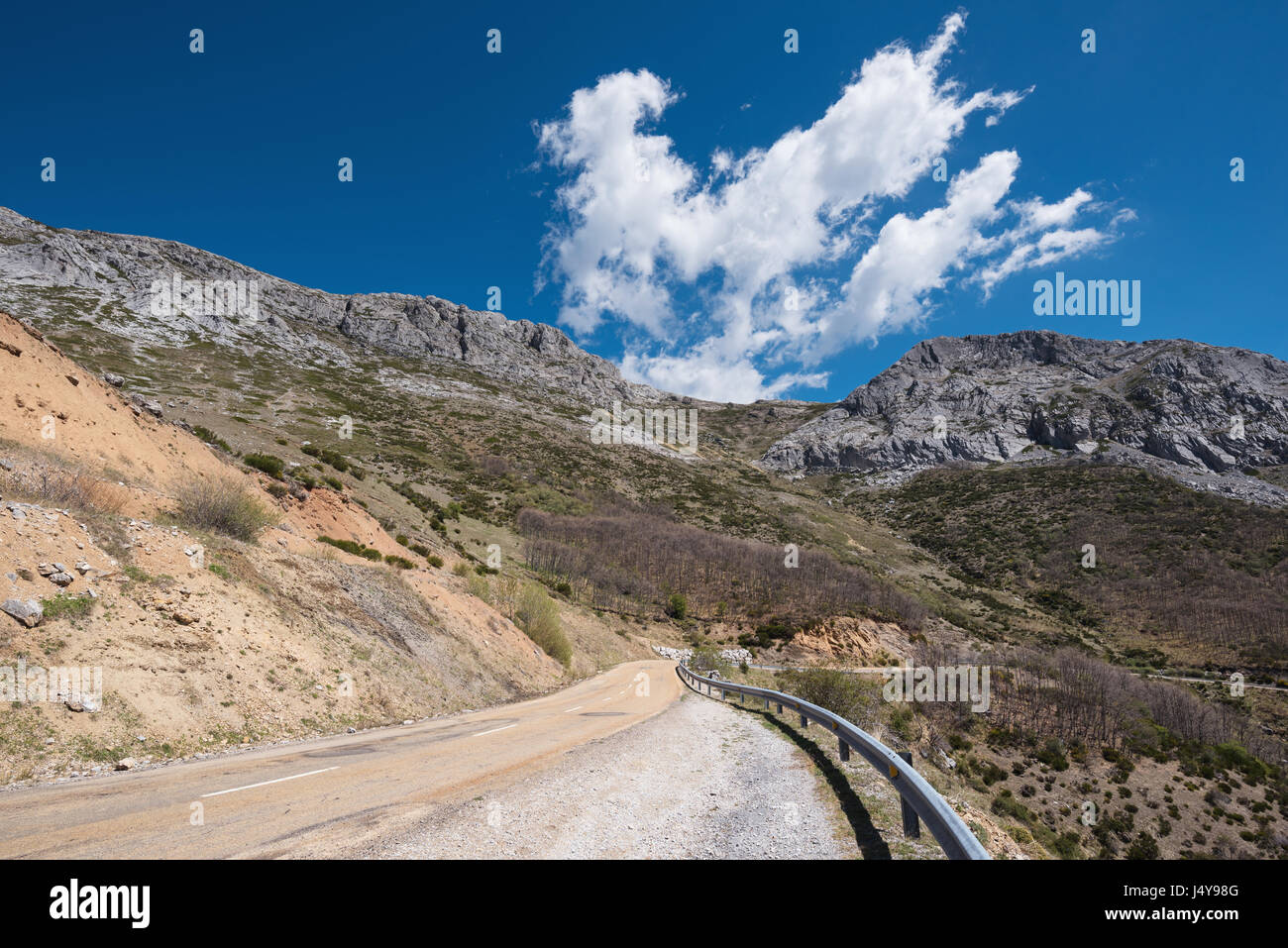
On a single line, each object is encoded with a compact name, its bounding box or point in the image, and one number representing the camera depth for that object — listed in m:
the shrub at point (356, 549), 23.48
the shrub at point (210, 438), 31.67
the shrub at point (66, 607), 9.66
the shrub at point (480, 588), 27.44
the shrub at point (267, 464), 28.64
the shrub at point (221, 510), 16.55
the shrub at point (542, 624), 28.69
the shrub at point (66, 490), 12.76
